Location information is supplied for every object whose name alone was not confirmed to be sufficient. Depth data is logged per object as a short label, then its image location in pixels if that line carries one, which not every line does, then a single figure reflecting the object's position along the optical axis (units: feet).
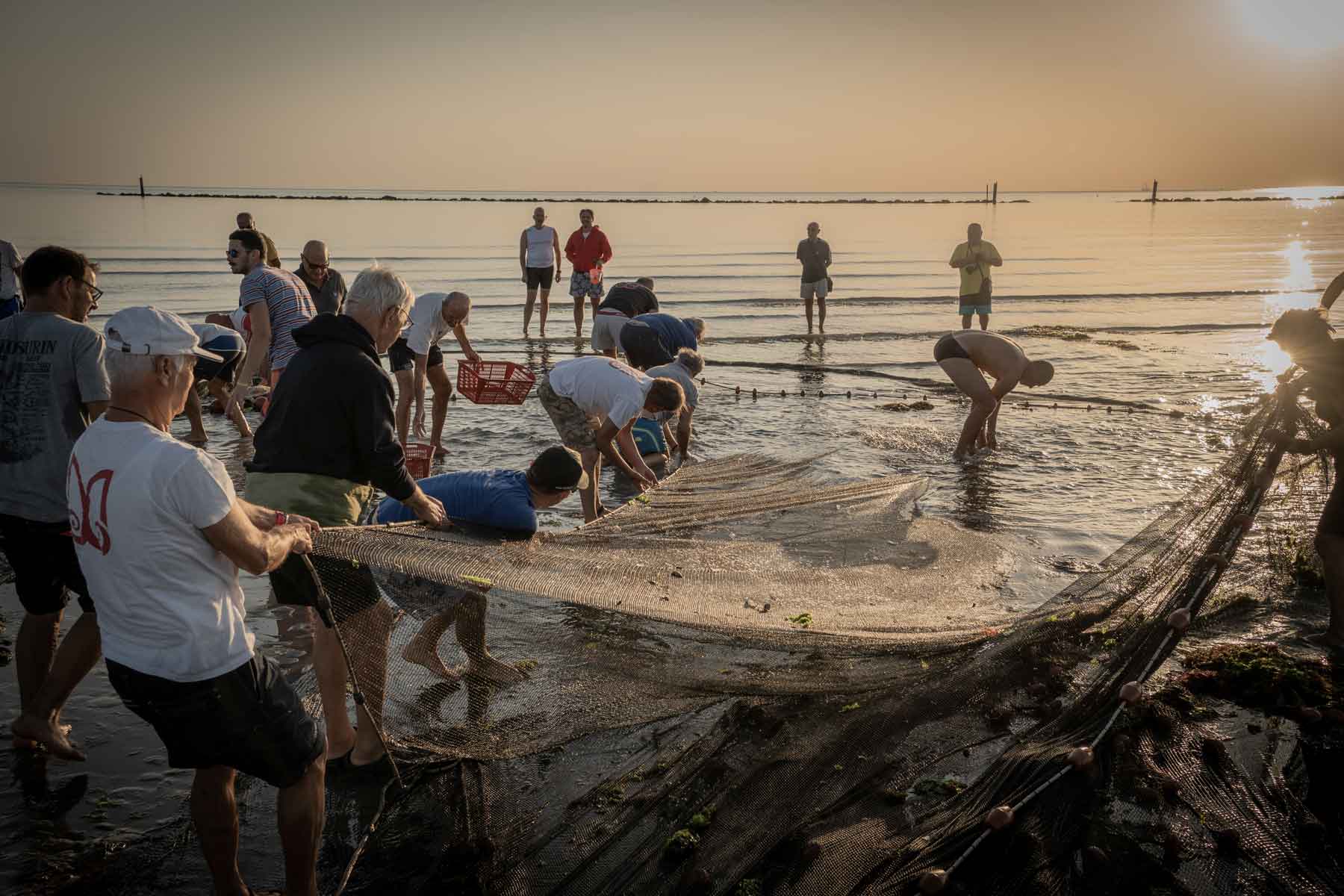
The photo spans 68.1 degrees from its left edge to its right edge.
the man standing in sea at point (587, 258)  54.24
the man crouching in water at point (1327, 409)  17.16
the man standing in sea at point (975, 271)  50.83
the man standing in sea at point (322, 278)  27.25
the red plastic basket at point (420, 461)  25.88
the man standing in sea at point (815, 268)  58.49
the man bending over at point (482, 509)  13.07
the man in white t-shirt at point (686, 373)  27.53
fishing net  11.09
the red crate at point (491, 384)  32.83
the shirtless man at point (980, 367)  29.66
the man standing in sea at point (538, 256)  55.21
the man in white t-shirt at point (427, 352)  28.35
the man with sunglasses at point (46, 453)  13.24
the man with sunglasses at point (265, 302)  23.58
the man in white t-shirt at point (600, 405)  21.44
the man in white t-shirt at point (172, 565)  8.34
